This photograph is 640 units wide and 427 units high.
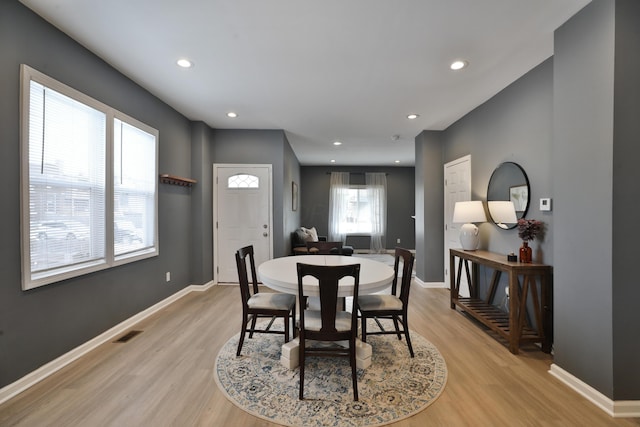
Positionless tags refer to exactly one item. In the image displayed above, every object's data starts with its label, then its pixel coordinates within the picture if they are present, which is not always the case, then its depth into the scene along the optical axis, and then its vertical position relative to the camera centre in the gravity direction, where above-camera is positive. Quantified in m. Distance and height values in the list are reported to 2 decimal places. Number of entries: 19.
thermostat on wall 2.45 +0.10
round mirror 2.81 +0.23
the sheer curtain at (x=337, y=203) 8.30 +0.32
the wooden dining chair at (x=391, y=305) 2.29 -0.77
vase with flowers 2.55 -0.16
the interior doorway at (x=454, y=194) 3.89 +0.30
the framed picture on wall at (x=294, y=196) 6.07 +0.40
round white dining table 1.93 -0.49
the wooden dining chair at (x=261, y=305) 2.30 -0.77
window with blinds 1.96 +0.25
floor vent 2.64 -1.21
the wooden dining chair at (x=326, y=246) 3.19 -0.37
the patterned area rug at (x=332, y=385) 1.68 -1.20
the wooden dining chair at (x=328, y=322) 1.77 -0.73
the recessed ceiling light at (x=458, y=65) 2.53 +1.39
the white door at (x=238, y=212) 4.61 +0.02
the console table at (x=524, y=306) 2.42 -0.79
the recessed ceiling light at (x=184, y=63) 2.53 +1.39
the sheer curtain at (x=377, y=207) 8.28 +0.21
